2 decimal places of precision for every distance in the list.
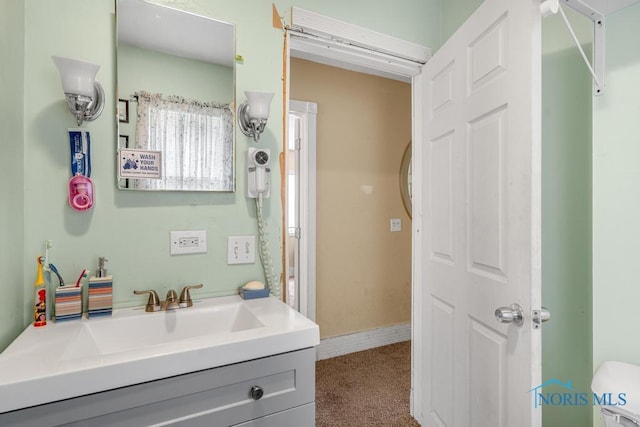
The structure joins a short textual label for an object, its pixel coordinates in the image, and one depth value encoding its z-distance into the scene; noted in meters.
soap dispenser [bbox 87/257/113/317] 1.06
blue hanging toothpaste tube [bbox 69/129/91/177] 1.09
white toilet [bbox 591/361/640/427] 0.82
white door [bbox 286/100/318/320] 2.53
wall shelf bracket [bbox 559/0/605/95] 1.10
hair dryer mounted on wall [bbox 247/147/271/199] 1.33
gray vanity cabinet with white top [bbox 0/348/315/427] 0.73
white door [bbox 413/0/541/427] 0.99
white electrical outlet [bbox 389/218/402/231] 2.92
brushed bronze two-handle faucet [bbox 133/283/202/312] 1.15
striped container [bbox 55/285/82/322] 1.02
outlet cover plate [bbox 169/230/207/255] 1.26
